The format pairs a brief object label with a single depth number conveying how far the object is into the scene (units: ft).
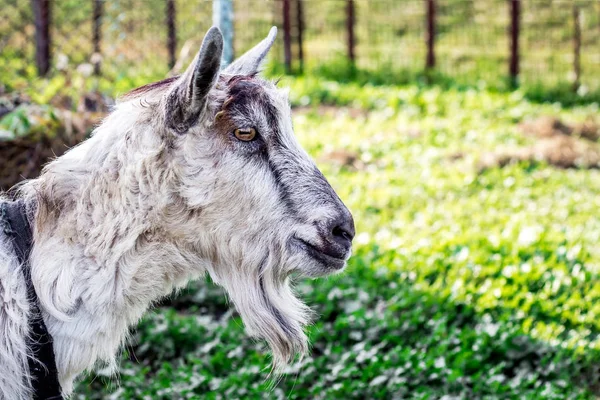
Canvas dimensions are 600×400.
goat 9.17
